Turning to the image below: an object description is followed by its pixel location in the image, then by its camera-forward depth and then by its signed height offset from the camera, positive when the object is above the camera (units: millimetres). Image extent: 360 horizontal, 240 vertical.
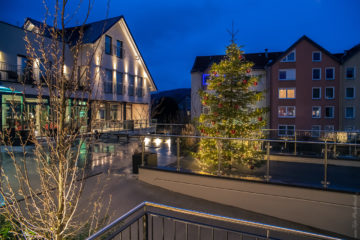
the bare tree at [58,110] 2605 +123
